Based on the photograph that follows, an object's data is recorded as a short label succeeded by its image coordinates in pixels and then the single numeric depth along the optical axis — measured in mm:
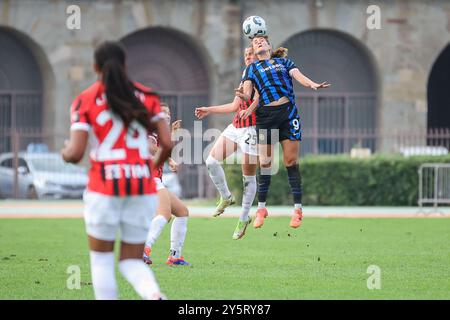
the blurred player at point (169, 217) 13875
